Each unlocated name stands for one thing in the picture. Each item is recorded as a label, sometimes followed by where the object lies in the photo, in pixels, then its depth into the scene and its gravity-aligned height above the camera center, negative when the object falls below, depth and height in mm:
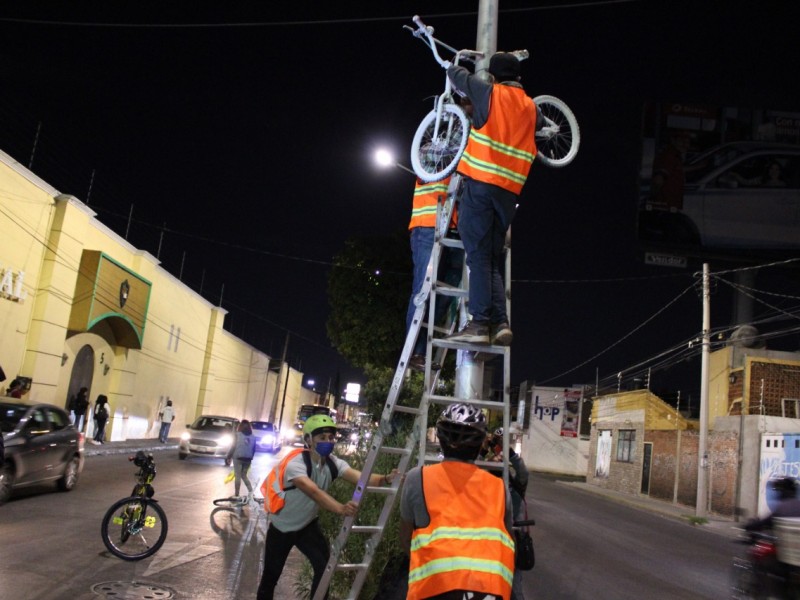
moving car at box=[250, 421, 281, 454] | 33156 -1581
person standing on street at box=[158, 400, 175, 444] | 29406 -1216
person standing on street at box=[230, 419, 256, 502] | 13172 -997
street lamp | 11328 +4050
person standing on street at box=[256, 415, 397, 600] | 5180 -777
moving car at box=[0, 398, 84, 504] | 10641 -1146
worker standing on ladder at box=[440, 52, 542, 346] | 4738 +1633
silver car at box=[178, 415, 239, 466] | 23156 -1515
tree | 20172 +3331
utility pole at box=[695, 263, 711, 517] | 23281 +84
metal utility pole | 5020 +2544
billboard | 30688 +11949
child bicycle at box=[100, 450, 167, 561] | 8000 -1571
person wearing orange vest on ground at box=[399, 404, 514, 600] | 2941 -434
